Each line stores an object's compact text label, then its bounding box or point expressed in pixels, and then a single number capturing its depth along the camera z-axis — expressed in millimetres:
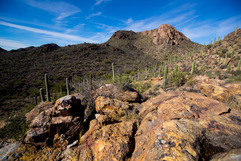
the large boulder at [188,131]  1656
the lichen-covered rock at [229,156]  1304
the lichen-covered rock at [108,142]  2197
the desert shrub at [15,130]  3186
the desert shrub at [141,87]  9421
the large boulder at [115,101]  3420
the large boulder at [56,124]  2918
